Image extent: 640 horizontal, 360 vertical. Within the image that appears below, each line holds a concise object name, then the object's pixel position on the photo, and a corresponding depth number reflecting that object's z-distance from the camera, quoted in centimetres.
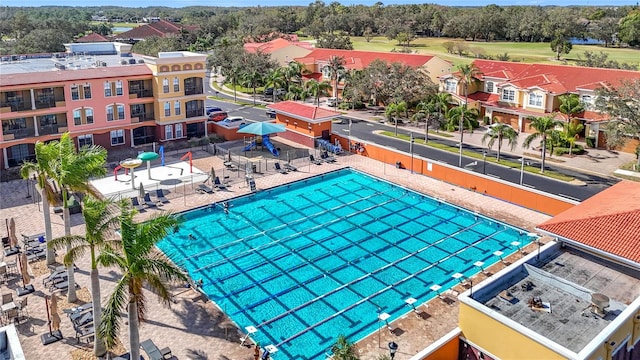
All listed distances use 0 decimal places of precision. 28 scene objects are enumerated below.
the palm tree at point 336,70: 6744
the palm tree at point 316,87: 6281
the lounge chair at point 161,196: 3462
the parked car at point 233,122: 5134
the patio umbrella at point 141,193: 3438
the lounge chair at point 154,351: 1848
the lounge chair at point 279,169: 4035
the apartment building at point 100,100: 3953
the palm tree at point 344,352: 1495
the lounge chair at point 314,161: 4250
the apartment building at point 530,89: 4897
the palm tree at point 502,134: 4103
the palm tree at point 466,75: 5547
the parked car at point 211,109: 5725
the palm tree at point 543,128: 3984
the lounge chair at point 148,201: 3400
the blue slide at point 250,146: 4582
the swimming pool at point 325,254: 2262
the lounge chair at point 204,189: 3625
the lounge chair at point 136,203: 3334
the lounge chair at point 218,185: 3706
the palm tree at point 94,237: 1712
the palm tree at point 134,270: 1450
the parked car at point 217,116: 5572
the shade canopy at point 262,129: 4319
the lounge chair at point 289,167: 4094
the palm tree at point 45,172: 2125
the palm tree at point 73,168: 1992
